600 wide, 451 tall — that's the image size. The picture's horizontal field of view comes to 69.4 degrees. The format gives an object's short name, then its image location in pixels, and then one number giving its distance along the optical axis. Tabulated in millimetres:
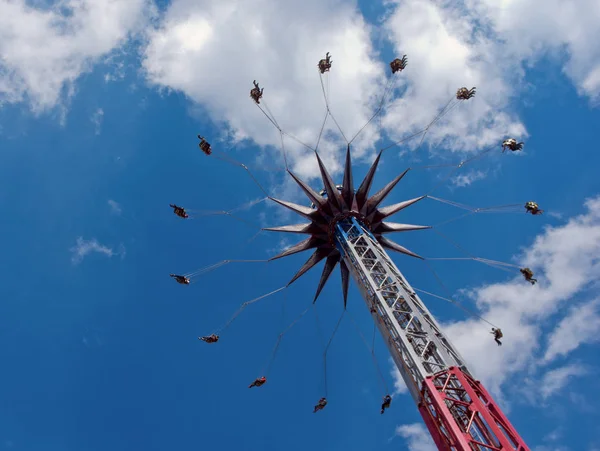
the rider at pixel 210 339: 27969
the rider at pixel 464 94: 27848
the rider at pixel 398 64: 28656
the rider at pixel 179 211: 27538
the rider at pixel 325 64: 28719
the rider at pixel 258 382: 26688
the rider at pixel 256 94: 28156
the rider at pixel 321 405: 27175
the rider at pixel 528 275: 25953
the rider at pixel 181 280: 27536
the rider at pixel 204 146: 27625
